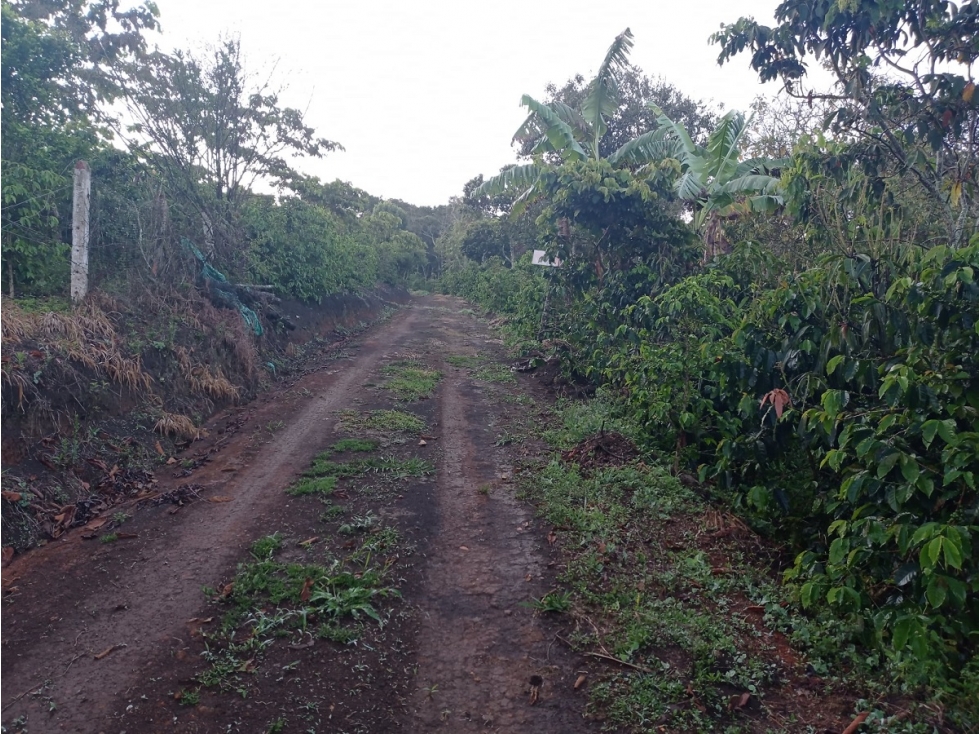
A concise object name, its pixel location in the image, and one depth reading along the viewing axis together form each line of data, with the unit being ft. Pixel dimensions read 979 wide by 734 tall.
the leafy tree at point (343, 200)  91.58
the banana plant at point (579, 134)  43.09
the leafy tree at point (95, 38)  37.06
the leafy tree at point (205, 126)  40.22
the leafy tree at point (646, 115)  68.80
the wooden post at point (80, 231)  27.43
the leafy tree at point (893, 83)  20.88
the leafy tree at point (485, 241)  101.71
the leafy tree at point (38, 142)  27.96
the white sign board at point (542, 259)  44.65
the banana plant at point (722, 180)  33.86
